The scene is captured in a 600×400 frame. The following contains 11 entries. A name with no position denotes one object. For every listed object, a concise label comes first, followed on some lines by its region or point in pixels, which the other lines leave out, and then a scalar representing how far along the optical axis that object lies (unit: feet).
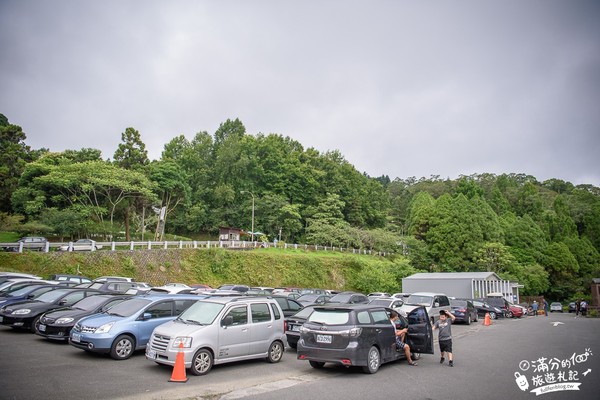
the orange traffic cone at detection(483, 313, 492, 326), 83.51
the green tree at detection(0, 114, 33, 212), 151.64
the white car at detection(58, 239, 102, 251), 96.17
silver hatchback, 31.19
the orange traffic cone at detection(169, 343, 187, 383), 29.25
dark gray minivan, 31.96
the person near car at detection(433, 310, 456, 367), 37.63
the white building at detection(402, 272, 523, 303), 126.52
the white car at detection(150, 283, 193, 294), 54.49
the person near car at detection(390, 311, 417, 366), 37.45
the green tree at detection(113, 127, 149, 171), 162.81
